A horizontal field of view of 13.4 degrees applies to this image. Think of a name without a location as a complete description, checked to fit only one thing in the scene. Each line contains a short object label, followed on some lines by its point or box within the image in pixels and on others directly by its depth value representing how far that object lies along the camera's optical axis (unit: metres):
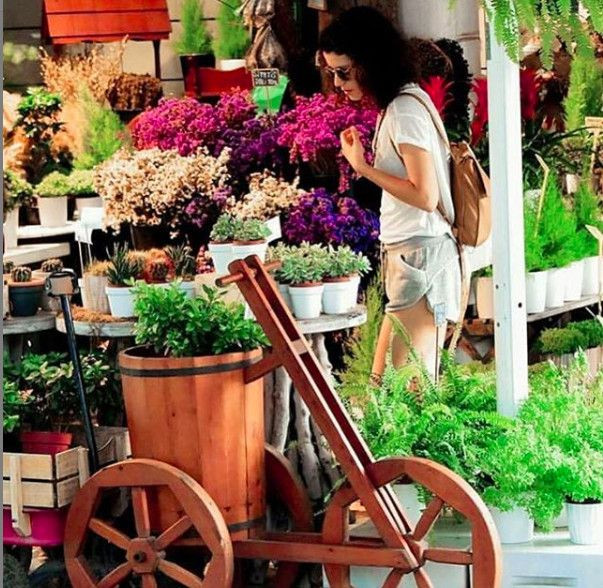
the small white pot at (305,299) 8.28
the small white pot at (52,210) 12.57
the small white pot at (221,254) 8.53
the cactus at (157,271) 8.54
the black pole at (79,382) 7.46
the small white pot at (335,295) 8.44
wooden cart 6.68
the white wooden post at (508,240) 7.18
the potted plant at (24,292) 8.86
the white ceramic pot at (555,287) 11.48
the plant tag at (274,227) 8.83
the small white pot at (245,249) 8.48
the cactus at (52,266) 9.17
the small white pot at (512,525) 7.19
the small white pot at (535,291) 11.25
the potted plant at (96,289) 8.58
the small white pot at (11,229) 11.42
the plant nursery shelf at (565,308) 11.44
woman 8.26
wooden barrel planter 6.84
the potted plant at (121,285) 8.36
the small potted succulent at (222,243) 8.54
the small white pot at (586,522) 7.04
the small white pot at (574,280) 11.70
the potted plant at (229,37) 14.63
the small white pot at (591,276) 12.02
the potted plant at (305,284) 8.29
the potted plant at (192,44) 15.02
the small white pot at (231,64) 14.40
